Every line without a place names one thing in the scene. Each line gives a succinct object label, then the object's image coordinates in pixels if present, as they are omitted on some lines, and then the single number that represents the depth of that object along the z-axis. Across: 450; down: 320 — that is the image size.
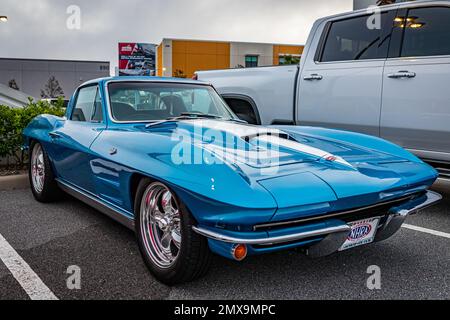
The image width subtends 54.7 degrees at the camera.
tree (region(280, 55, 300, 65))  35.32
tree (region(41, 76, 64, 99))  32.38
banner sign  52.22
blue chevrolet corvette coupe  2.32
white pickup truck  4.26
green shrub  6.27
